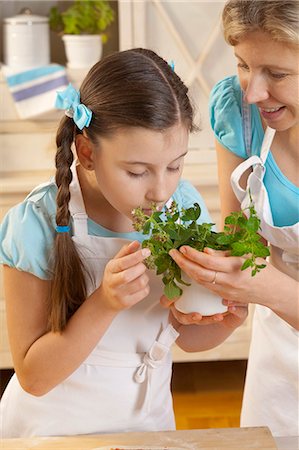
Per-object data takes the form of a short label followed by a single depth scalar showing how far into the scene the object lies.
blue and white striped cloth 2.94
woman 1.65
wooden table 1.59
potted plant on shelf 2.99
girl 1.61
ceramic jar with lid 2.97
